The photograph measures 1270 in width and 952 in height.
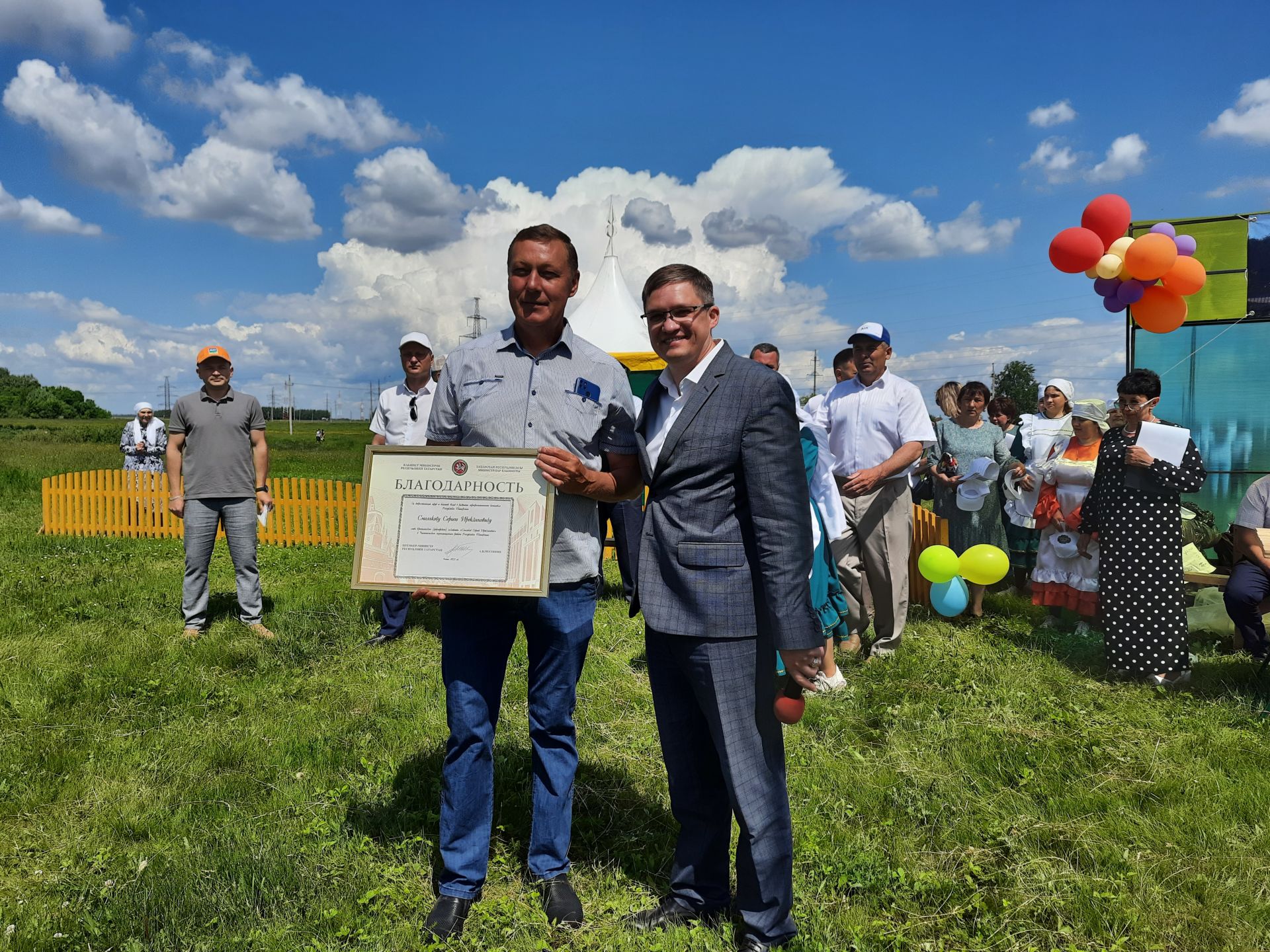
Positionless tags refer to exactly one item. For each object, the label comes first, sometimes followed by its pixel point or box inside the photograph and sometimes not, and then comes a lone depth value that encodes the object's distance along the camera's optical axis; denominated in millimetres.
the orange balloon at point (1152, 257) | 6410
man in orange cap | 6293
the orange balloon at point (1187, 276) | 6602
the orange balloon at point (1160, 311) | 6848
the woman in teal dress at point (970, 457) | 7465
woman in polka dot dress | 5336
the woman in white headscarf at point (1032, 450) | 7117
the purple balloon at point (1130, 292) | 6898
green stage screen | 8148
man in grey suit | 2367
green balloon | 6230
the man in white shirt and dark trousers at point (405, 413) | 6055
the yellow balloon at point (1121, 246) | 6734
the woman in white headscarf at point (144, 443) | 12797
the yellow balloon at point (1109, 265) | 6734
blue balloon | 6379
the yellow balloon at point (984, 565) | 6105
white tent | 11142
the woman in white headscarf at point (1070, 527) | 6492
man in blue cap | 5695
